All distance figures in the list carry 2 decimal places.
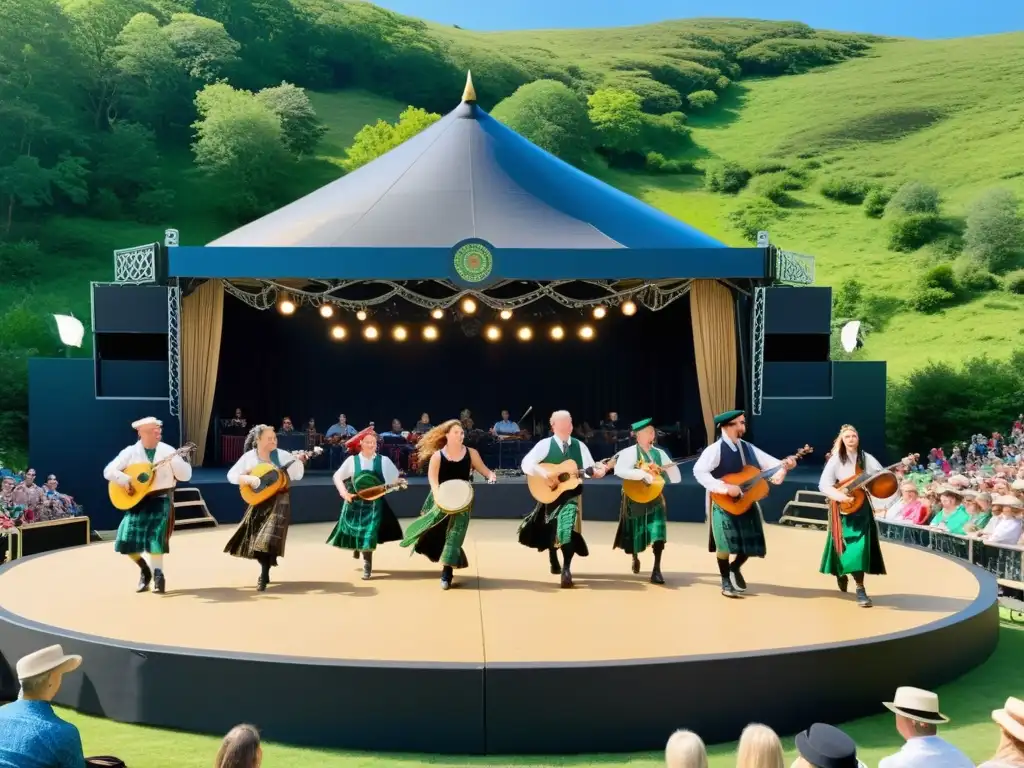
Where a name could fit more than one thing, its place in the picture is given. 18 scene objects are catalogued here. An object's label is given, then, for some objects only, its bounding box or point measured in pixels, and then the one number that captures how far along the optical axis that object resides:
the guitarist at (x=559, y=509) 8.13
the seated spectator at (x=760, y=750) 2.92
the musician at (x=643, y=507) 8.48
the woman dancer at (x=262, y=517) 8.01
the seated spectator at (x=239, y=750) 3.15
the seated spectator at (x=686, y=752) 2.88
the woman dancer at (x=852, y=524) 7.39
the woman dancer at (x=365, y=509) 8.55
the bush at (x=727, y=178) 50.91
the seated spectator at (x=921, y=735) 3.49
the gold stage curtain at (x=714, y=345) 15.73
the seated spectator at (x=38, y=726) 3.46
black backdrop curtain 18.30
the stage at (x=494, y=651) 5.23
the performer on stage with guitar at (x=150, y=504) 7.84
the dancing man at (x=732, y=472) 7.70
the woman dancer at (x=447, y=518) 8.10
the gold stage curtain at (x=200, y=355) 15.11
